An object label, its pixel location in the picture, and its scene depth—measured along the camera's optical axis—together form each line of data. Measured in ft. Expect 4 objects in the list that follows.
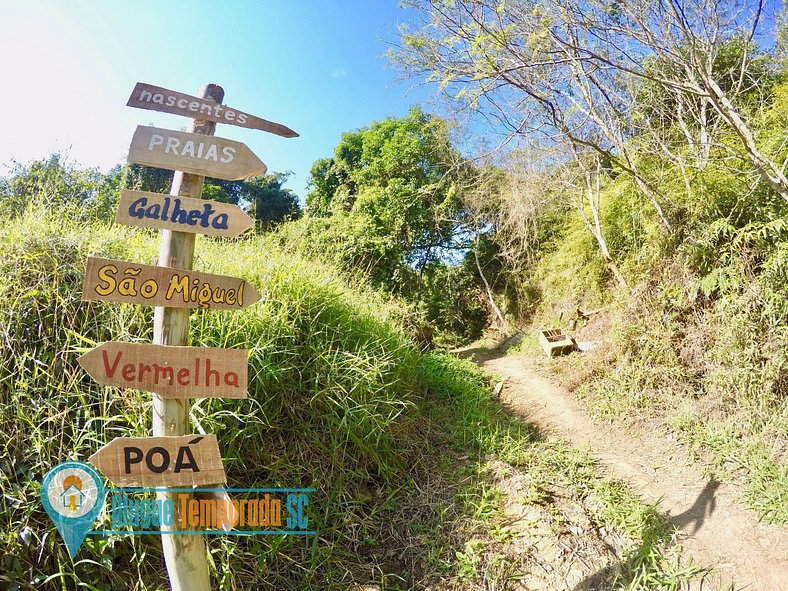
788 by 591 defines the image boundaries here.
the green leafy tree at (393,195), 29.01
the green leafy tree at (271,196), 50.62
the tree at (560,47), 9.39
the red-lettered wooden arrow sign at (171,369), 4.29
